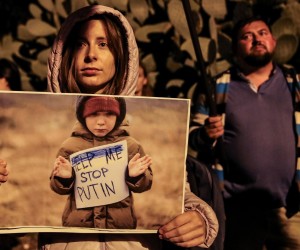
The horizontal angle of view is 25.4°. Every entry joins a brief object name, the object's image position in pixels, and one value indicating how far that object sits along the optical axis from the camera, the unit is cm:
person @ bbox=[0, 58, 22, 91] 287
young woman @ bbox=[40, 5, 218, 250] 132
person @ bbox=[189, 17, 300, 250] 255
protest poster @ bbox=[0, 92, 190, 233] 130
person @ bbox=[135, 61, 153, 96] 279
